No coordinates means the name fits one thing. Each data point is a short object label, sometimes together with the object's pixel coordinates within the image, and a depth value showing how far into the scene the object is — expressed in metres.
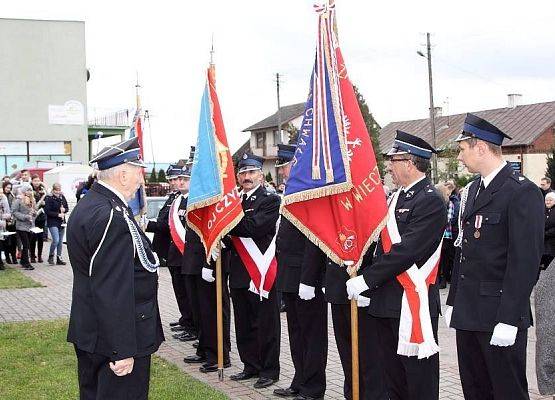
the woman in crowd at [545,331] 3.70
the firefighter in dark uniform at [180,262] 8.53
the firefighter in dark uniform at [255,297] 6.74
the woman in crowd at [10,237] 16.30
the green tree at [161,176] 49.13
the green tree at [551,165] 29.08
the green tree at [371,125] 46.42
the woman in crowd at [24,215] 15.91
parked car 17.18
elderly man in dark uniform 3.81
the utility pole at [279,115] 50.83
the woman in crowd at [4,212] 15.88
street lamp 33.78
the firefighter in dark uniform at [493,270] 3.96
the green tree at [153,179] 45.18
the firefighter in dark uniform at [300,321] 6.07
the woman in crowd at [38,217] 17.11
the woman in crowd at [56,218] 16.73
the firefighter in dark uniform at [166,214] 8.75
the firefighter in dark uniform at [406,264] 4.66
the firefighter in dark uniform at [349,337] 5.48
